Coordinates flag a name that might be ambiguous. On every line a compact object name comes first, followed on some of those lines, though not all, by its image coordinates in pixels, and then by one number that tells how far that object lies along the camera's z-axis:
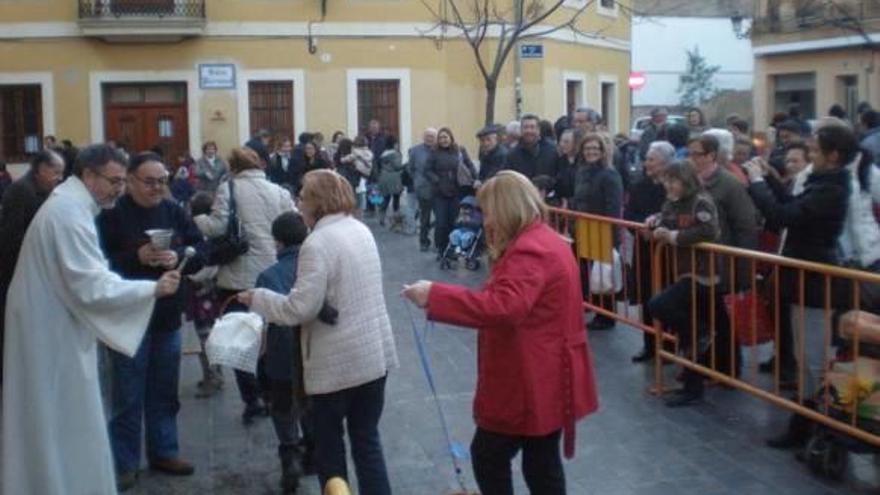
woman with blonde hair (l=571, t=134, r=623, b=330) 10.48
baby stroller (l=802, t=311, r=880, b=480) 6.32
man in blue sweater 6.63
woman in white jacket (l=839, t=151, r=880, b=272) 7.06
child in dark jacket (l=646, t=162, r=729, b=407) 7.98
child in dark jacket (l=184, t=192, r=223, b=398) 8.50
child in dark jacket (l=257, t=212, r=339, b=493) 6.36
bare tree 24.55
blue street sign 22.27
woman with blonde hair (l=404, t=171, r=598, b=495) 4.86
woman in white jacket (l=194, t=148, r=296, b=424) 7.99
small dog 2.96
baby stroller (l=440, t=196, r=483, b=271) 15.23
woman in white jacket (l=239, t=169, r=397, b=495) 5.57
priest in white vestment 5.29
